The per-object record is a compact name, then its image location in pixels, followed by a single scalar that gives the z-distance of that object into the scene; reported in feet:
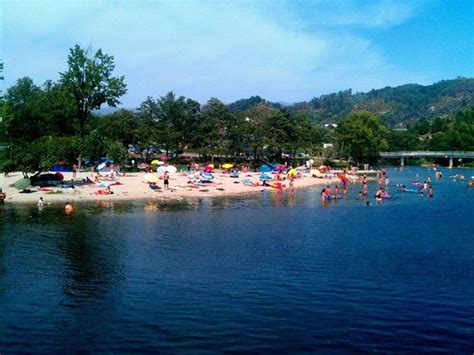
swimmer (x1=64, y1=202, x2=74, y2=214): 144.36
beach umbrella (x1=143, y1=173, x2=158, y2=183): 202.69
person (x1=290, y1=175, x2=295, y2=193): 224.37
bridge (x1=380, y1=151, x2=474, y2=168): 479.82
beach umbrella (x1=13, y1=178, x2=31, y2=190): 178.19
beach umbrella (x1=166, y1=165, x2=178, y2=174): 242.99
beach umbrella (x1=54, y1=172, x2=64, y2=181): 193.70
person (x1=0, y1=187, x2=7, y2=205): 160.30
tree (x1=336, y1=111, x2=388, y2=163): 442.50
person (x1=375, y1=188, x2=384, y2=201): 192.13
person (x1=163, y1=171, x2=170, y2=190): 202.74
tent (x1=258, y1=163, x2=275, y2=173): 309.22
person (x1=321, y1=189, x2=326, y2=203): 184.69
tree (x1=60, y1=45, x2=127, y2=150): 236.84
